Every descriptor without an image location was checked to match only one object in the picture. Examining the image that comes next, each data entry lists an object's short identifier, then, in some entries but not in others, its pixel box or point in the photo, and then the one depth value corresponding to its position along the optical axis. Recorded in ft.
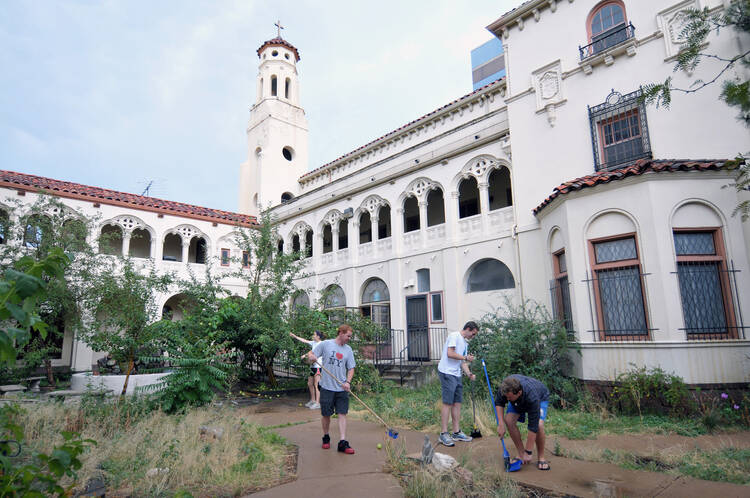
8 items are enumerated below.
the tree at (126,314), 33.37
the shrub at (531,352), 31.71
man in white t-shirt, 22.25
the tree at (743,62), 15.72
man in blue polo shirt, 17.19
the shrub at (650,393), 26.66
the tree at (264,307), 41.14
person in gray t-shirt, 20.71
